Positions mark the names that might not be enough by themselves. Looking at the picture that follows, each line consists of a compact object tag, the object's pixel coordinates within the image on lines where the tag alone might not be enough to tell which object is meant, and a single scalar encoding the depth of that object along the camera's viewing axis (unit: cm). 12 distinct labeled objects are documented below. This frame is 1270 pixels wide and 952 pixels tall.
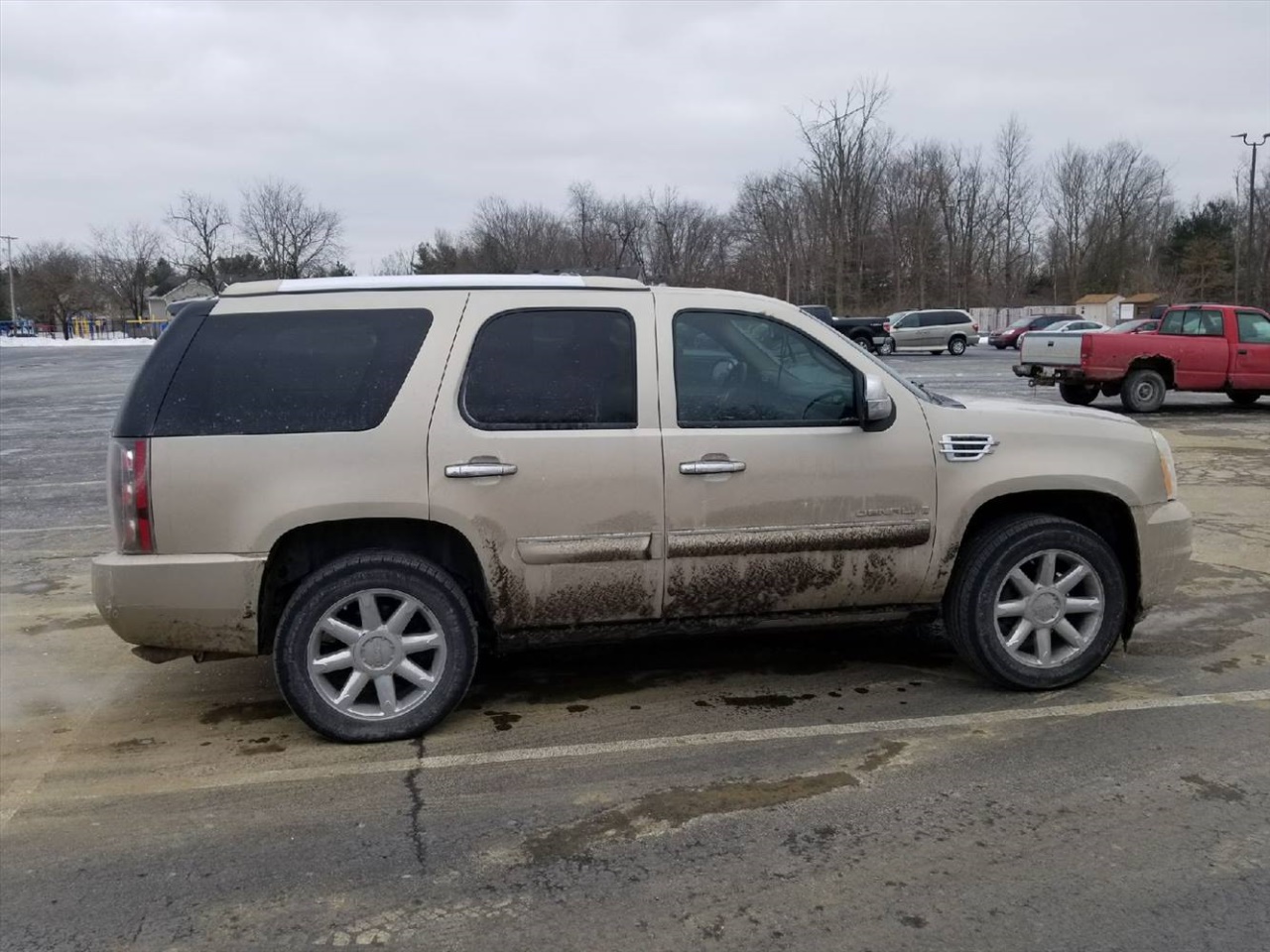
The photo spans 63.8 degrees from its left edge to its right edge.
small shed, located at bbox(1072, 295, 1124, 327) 6912
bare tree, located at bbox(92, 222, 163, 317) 9831
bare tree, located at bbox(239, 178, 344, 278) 7638
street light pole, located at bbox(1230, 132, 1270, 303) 4766
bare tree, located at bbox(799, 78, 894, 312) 6962
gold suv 399
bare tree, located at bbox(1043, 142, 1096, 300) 8212
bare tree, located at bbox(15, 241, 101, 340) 9025
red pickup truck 1722
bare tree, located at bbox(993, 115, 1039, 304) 8256
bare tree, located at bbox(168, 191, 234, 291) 7688
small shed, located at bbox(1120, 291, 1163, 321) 6694
